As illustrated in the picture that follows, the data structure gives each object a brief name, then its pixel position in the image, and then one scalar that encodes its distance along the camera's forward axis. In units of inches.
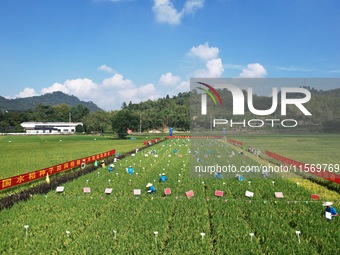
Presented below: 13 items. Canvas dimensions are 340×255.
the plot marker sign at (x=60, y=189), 611.2
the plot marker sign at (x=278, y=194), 566.0
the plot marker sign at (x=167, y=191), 566.7
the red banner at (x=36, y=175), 637.3
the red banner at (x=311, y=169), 713.5
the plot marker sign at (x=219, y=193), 570.1
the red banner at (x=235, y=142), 1891.0
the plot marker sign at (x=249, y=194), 556.1
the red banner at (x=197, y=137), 2813.2
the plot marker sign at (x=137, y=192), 569.0
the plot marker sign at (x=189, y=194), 565.0
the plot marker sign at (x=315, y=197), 550.8
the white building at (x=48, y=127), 5093.5
